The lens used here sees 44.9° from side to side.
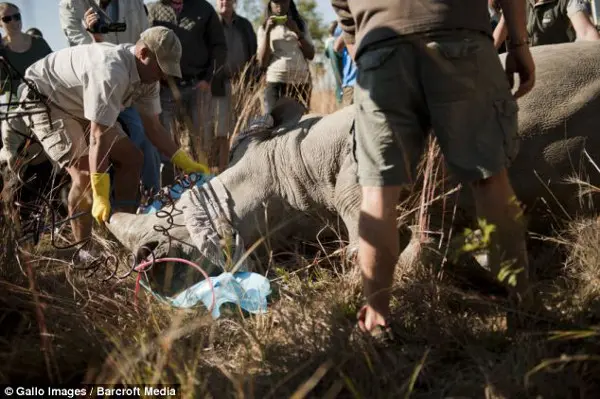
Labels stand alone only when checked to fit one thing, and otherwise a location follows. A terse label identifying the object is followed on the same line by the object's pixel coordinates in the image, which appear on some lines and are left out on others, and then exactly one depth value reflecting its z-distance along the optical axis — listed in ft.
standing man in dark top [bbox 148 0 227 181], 20.53
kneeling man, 13.80
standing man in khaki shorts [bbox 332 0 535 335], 7.60
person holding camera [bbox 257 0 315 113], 21.93
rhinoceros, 10.53
